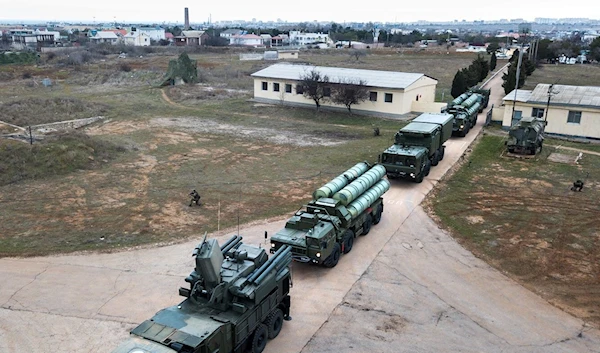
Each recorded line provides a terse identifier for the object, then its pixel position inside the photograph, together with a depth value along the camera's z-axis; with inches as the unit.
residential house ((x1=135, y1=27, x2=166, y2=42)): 6633.9
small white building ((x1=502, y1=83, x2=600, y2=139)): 1355.8
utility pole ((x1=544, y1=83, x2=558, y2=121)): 1384.1
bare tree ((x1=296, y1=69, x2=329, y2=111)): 1738.4
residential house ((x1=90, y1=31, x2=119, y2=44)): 5663.9
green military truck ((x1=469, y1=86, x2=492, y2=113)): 1729.9
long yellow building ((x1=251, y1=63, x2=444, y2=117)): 1683.1
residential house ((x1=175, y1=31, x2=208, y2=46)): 5497.0
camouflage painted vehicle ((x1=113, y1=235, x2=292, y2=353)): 393.4
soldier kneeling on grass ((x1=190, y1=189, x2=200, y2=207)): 886.4
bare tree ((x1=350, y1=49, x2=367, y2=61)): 3789.4
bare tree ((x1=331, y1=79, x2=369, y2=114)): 1673.2
